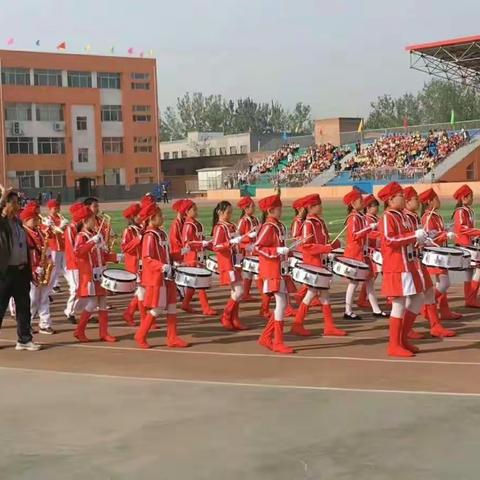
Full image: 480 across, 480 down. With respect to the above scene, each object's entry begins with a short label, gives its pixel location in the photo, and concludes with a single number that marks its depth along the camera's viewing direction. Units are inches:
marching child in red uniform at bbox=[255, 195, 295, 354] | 346.0
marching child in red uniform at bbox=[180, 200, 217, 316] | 422.8
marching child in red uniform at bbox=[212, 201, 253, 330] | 406.6
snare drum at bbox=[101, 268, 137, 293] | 370.9
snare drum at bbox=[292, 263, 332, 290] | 357.1
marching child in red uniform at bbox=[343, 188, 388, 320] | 425.4
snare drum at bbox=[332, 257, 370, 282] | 391.2
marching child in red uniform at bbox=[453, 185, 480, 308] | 427.5
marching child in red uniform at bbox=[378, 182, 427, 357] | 322.7
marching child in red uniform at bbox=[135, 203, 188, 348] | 353.7
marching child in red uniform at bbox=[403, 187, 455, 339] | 335.9
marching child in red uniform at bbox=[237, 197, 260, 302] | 451.8
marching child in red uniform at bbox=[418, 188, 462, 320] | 413.1
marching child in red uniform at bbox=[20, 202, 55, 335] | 410.6
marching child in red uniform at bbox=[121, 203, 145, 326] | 398.1
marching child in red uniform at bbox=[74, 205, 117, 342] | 377.1
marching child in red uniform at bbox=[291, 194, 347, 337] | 380.5
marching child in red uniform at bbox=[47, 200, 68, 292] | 485.7
